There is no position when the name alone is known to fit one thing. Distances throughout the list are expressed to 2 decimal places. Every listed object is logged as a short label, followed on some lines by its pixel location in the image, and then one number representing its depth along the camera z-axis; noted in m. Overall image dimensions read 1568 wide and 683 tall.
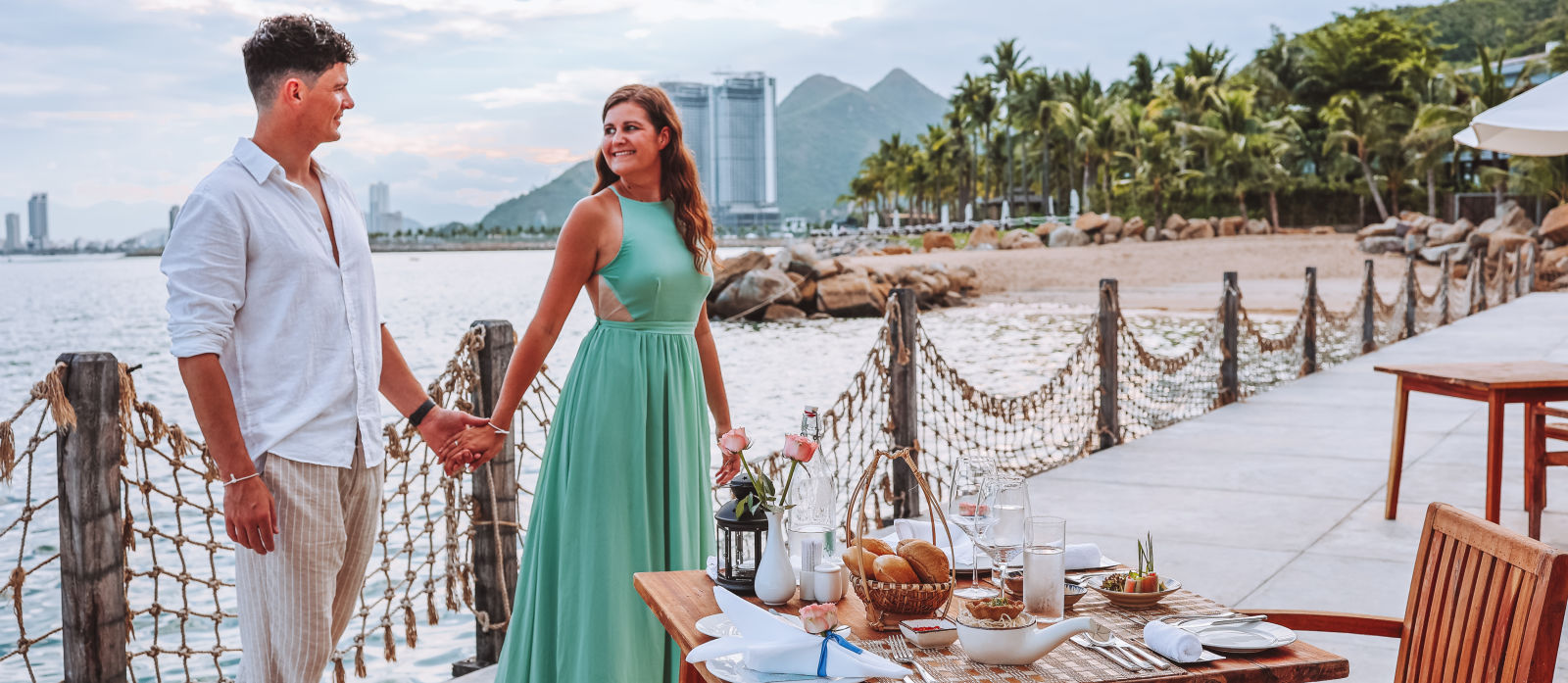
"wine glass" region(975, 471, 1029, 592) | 1.98
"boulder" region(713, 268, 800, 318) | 32.62
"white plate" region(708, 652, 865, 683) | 1.71
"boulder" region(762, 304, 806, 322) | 32.72
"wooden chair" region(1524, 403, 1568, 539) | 4.65
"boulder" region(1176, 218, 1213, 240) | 43.28
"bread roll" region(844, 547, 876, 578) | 1.96
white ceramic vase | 2.02
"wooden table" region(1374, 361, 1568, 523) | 4.51
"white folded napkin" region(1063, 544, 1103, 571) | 2.26
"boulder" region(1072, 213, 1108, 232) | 46.34
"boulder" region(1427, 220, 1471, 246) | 34.78
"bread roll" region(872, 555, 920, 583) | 1.92
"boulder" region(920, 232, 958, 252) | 51.47
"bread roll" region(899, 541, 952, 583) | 1.94
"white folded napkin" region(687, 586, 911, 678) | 1.69
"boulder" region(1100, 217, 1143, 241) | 46.25
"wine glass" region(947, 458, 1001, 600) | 1.98
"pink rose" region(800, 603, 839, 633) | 1.77
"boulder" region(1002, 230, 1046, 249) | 45.66
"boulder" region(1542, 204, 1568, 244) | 30.56
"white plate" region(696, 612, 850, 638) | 1.90
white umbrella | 4.98
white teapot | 1.73
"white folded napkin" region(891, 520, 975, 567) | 2.24
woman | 2.83
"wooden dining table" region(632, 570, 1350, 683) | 1.73
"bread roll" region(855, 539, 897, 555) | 2.10
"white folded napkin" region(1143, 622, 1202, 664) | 1.75
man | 2.07
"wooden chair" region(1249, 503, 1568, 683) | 1.74
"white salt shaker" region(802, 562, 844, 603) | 2.02
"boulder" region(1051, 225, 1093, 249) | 45.62
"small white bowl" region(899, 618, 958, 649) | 1.83
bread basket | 1.90
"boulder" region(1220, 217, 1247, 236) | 44.00
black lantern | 2.13
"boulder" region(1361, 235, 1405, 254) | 36.53
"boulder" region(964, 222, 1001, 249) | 48.44
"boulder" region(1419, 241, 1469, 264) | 31.97
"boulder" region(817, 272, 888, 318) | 32.78
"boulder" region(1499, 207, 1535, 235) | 34.22
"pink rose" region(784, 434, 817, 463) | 1.96
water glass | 1.91
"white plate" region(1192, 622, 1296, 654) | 1.80
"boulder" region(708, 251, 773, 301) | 33.72
